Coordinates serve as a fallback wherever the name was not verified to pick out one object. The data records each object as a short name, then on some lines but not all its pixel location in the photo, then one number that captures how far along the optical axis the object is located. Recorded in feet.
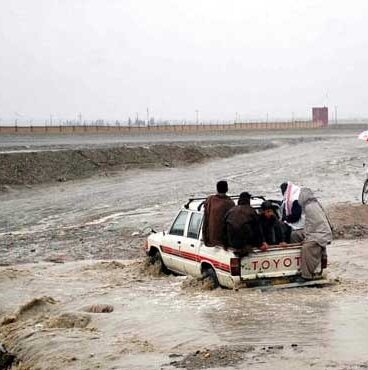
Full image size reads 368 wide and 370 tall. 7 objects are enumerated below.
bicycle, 84.98
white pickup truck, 39.04
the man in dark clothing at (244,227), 38.40
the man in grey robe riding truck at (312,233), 39.50
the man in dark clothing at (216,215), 40.09
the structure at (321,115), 424.38
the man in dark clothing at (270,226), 40.04
